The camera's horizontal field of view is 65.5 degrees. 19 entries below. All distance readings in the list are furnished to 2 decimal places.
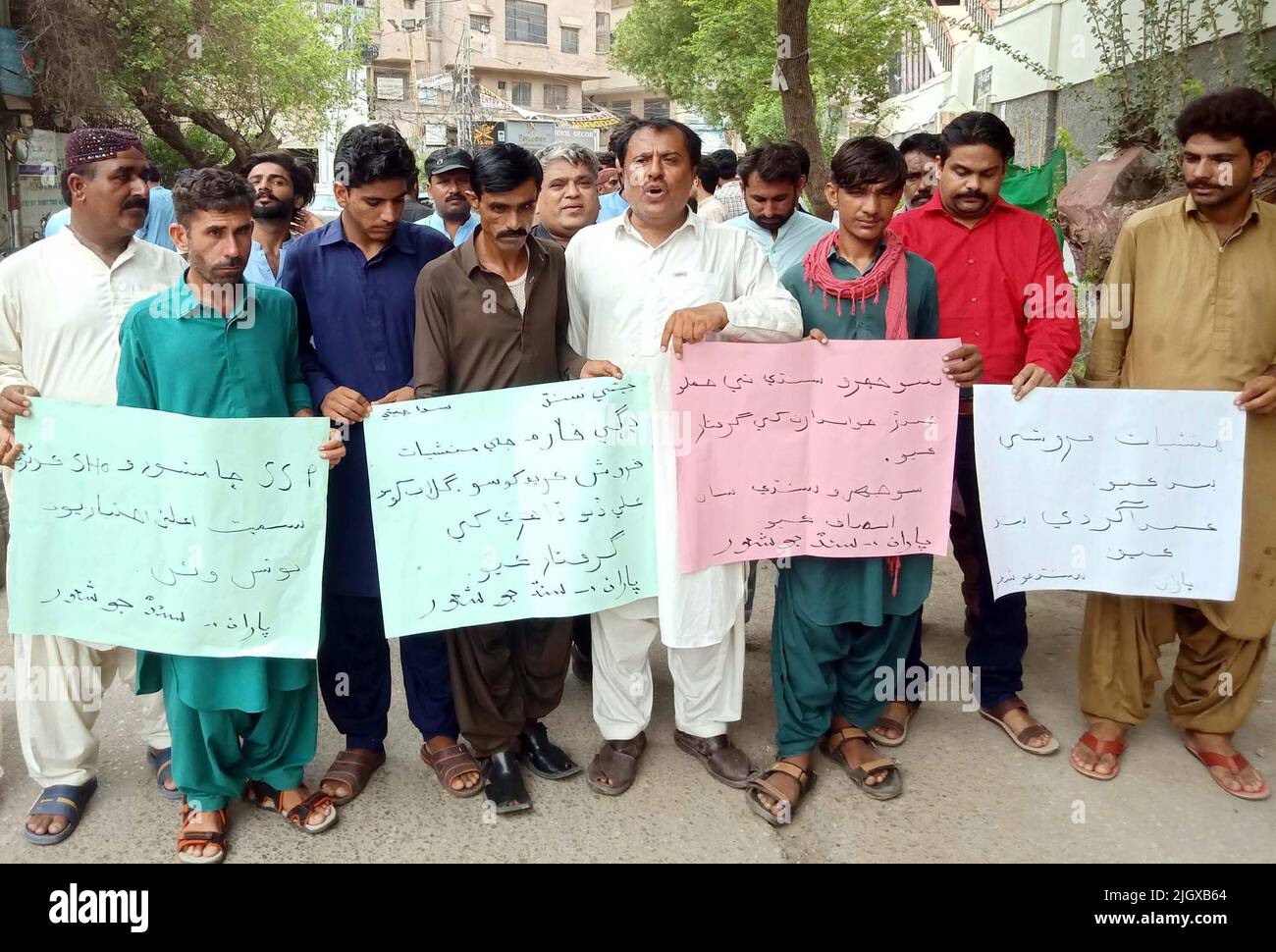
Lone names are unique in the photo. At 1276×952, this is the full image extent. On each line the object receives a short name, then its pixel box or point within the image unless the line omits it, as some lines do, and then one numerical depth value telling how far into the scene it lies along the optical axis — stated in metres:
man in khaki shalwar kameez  2.96
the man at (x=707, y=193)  6.48
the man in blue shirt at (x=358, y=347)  2.93
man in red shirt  3.26
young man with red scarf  2.99
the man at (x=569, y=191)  4.34
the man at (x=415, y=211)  6.18
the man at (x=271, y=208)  4.07
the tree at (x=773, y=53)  19.16
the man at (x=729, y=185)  7.91
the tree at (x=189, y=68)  12.85
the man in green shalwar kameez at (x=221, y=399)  2.71
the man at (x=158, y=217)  5.20
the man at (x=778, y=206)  4.44
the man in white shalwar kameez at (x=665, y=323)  2.99
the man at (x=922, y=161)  4.79
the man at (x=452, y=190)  4.80
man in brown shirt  2.88
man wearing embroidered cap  2.92
